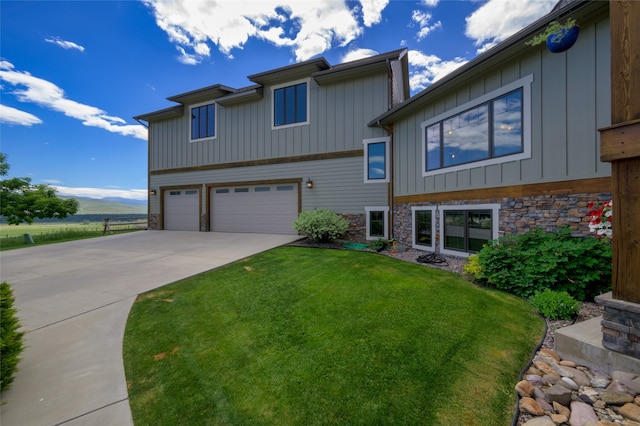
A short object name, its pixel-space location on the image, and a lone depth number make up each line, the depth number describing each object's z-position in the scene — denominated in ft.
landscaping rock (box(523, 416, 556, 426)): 5.79
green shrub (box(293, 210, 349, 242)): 30.04
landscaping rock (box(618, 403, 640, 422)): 5.95
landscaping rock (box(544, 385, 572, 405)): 6.46
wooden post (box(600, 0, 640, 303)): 7.12
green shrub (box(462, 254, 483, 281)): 15.48
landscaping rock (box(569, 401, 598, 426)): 5.88
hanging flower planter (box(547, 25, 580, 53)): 11.29
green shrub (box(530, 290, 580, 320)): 10.73
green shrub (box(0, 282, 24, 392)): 7.14
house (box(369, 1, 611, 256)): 13.61
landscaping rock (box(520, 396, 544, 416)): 6.18
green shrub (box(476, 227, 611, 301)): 11.97
